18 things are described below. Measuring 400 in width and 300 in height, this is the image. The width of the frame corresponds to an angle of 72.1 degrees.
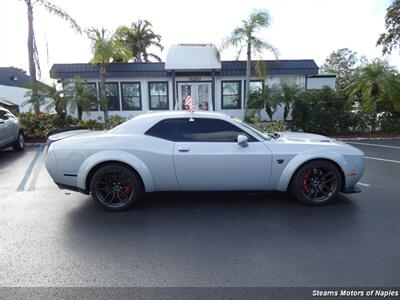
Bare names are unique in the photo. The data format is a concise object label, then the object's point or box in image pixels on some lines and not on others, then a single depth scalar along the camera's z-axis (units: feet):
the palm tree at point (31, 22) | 42.57
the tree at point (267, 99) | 41.91
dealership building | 49.29
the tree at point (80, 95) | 38.60
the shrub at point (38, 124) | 37.99
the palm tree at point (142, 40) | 94.32
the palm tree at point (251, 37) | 42.42
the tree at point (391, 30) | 71.77
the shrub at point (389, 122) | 41.34
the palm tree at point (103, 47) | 43.24
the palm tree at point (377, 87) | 38.60
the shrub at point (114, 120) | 40.64
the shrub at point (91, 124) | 39.17
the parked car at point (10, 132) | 27.94
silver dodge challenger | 13.74
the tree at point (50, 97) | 38.40
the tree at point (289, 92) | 41.52
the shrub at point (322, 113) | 40.78
